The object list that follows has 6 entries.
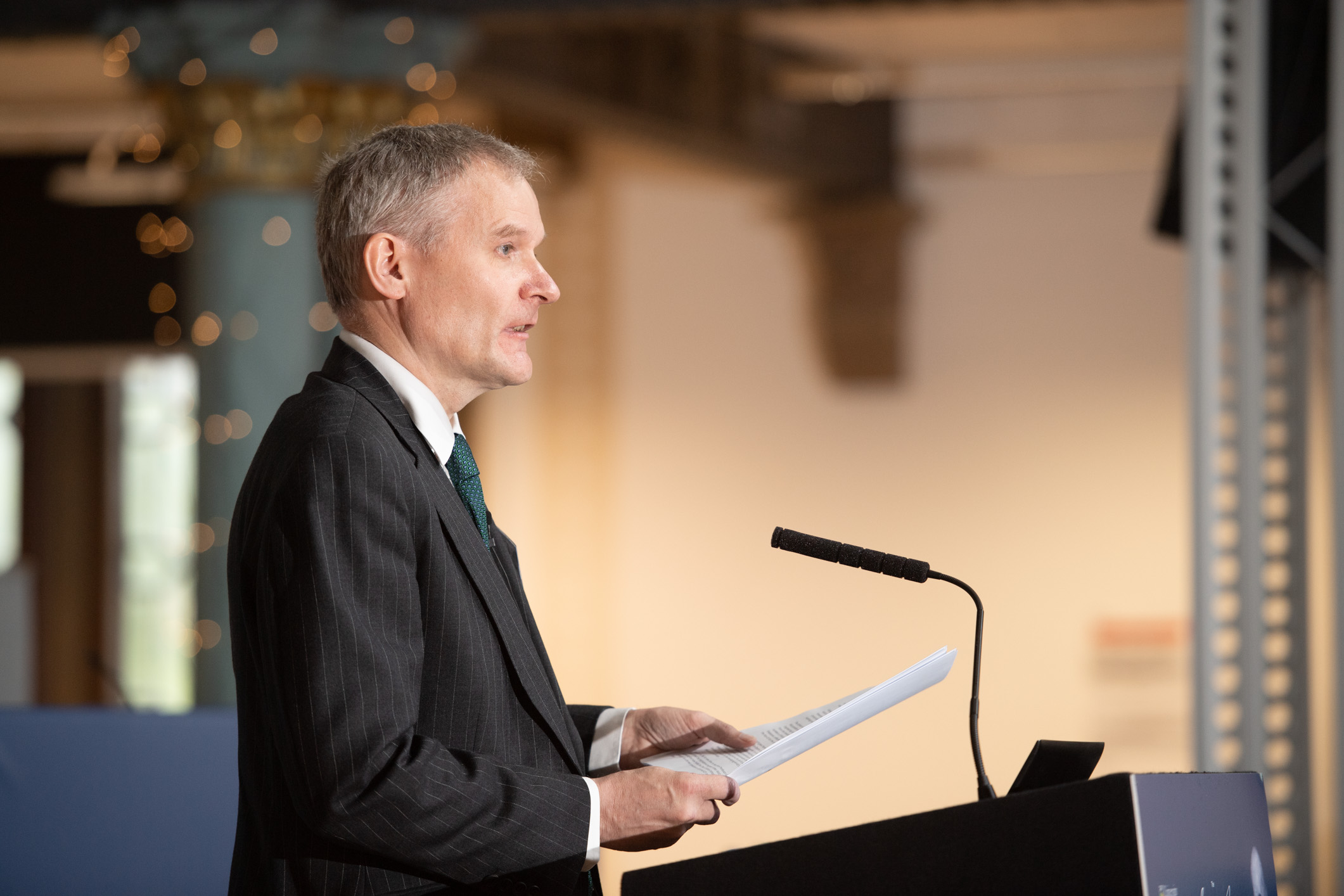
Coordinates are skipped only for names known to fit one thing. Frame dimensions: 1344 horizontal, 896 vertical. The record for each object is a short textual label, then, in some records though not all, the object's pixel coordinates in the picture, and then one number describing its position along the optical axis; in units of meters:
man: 4.12
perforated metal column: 6.51
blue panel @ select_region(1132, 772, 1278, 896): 4.04
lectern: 4.04
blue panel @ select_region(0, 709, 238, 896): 5.11
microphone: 4.28
